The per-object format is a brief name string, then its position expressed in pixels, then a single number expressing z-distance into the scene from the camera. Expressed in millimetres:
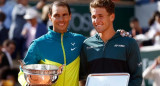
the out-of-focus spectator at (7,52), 18078
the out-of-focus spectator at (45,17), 18000
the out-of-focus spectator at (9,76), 17514
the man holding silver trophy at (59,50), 8406
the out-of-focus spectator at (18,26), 19109
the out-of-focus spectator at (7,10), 19375
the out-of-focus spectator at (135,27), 20250
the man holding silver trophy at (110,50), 8187
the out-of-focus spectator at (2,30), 18828
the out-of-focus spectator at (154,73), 14157
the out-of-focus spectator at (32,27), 17906
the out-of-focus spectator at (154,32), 19320
